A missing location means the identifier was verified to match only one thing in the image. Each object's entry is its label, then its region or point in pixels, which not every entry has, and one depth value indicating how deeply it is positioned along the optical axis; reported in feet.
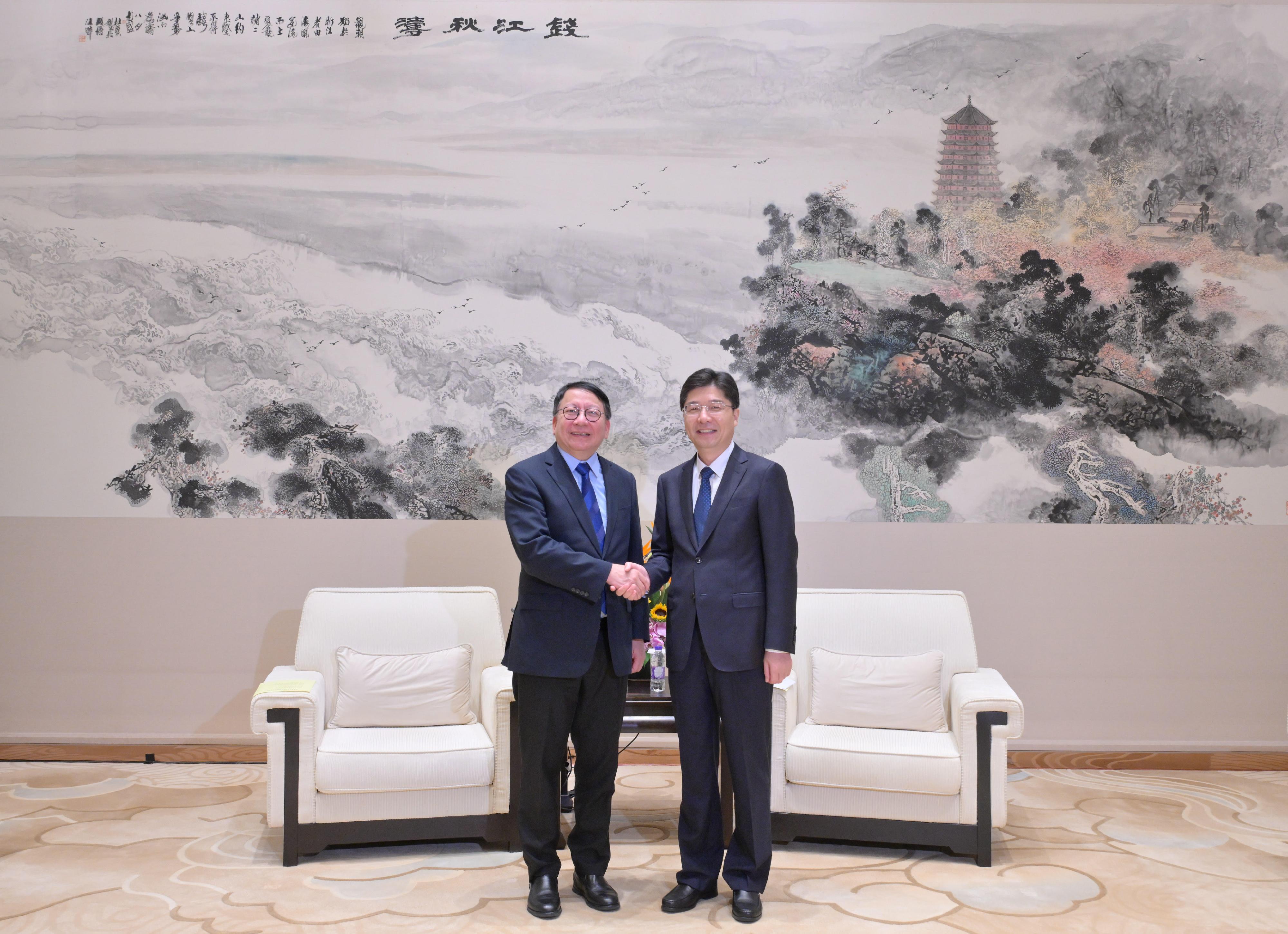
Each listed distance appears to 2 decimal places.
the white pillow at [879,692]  11.80
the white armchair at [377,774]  10.75
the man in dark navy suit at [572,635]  9.32
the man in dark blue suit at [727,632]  9.32
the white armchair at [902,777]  10.80
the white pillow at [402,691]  11.85
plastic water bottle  12.25
